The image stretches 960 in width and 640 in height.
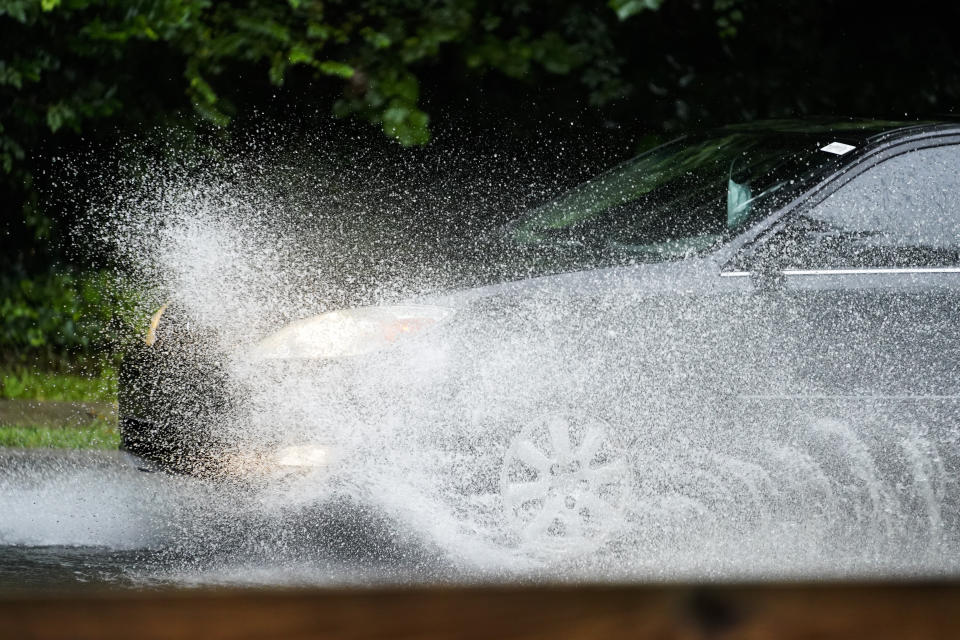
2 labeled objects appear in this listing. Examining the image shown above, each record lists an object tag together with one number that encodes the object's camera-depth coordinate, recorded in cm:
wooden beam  507
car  1106
